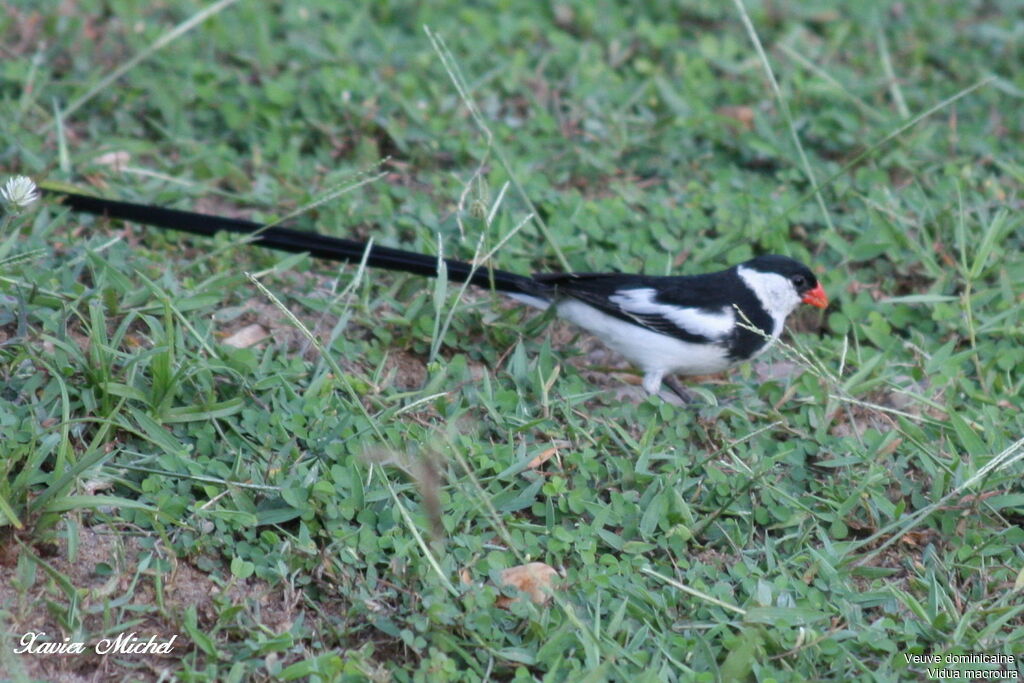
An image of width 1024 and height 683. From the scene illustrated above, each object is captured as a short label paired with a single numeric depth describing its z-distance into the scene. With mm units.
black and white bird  8172
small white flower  6363
